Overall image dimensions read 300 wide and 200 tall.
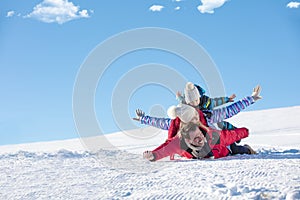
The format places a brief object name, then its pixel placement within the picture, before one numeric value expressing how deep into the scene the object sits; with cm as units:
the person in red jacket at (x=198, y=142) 473
